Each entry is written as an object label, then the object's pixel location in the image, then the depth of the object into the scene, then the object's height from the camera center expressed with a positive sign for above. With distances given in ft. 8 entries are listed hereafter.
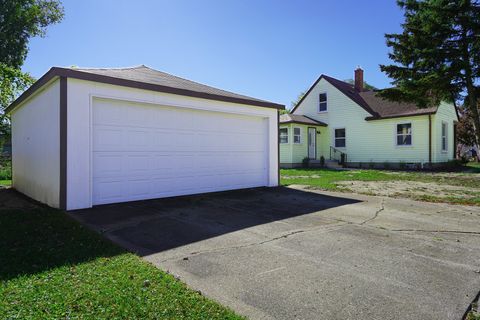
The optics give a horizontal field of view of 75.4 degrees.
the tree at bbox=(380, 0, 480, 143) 41.37 +14.74
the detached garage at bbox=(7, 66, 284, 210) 21.75 +1.78
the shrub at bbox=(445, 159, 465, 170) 64.08 -1.27
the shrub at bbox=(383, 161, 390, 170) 64.82 -1.42
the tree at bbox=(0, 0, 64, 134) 68.85 +31.35
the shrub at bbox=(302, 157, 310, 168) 70.18 -0.85
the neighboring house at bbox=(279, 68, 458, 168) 61.98 +6.10
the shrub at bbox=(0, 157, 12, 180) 52.31 -1.90
